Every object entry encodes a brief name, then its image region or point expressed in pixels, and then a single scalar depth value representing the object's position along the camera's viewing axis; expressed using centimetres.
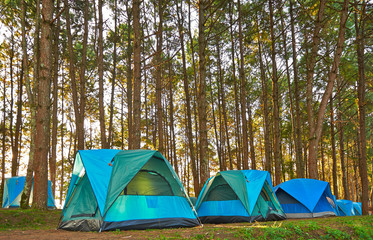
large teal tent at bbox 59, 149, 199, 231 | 645
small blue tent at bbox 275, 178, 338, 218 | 1052
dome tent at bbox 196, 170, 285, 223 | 900
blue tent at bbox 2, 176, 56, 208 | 1670
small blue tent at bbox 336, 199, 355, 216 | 1401
